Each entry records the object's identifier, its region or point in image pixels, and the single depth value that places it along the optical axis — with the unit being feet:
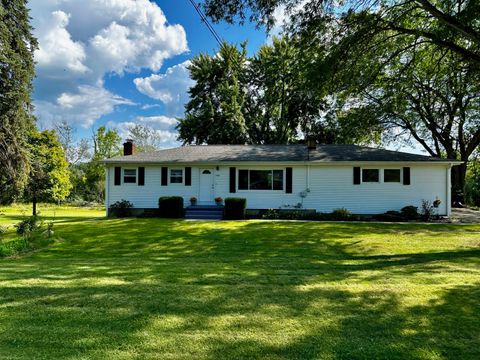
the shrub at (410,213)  51.21
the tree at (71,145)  129.39
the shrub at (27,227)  30.81
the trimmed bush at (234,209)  51.29
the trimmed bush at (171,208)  52.60
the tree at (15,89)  59.82
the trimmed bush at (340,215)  51.13
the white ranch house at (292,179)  53.47
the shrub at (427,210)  51.70
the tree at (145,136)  156.66
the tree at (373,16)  29.32
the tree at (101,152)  108.58
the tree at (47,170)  70.59
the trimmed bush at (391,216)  50.96
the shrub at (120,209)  55.52
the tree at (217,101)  97.35
